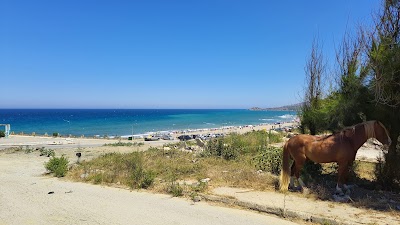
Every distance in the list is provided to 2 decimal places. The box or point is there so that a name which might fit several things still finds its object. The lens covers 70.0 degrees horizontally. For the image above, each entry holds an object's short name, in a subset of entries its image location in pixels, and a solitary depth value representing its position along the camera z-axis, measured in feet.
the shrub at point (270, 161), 31.17
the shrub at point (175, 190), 24.16
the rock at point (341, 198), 21.00
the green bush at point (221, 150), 39.40
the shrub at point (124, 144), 78.97
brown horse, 21.55
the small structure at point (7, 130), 111.58
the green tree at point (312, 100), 30.53
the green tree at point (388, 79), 20.85
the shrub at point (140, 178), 26.78
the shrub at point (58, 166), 33.40
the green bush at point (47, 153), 57.75
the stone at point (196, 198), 22.65
